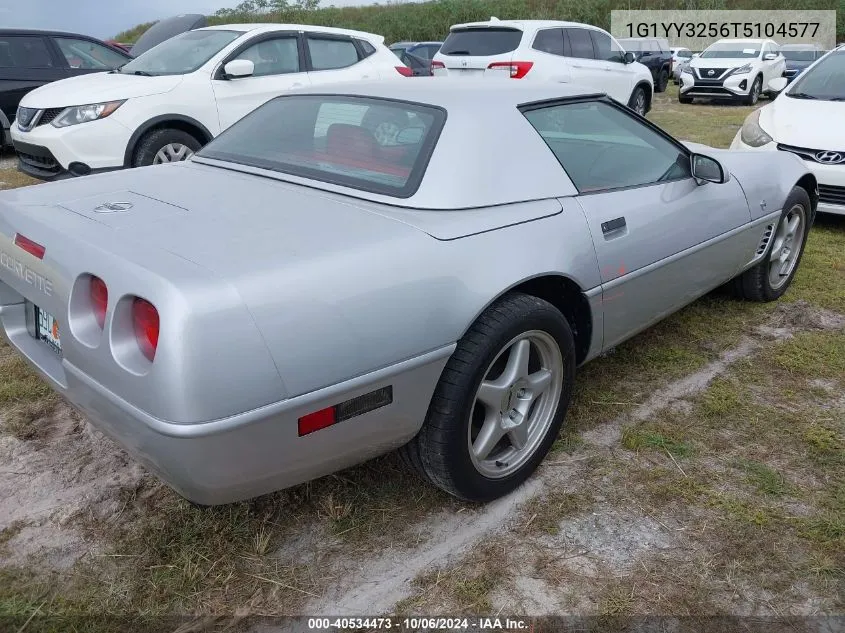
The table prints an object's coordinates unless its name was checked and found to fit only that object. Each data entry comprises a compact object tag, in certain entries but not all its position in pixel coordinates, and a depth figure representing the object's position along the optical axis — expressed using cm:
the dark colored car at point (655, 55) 2131
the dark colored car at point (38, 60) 853
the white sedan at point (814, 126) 545
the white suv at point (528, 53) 965
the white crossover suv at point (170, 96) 597
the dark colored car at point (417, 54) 1521
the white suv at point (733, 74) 1583
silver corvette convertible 176
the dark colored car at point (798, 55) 1805
